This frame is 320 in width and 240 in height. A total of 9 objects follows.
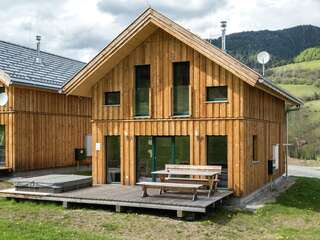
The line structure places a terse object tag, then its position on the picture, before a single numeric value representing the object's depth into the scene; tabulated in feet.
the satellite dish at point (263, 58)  49.02
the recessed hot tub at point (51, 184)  38.25
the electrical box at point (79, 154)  63.81
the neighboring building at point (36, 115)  55.17
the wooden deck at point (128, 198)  32.31
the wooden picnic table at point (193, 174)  35.97
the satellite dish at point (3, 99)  55.16
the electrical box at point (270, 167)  45.81
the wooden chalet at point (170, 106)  38.56
